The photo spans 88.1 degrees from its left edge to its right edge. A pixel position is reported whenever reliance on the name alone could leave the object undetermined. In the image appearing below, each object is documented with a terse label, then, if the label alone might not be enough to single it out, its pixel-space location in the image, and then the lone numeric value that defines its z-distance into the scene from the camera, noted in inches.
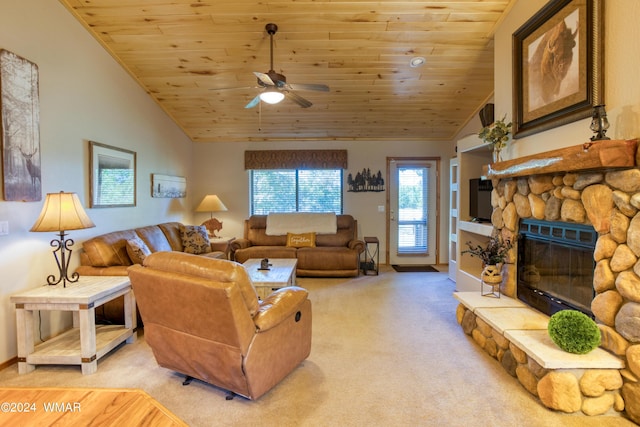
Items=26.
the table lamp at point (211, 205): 229.0
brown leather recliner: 72.8
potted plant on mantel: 127.4
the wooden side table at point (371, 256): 222.1
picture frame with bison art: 88.1
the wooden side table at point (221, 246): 199.3
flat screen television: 164.6
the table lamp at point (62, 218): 102.1
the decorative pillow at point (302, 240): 226.1
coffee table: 133.6
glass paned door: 248.1
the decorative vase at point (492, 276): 120.4
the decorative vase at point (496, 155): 132.1
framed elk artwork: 99.7
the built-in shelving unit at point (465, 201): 179.6
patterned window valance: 243.9
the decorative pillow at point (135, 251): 137.0
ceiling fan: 118.7
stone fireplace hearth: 73.7
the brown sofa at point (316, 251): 209.2
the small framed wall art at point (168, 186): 193.6
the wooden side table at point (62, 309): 96.3
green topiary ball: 77.7
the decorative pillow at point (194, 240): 189.2
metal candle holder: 80.7
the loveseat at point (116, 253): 126.6
